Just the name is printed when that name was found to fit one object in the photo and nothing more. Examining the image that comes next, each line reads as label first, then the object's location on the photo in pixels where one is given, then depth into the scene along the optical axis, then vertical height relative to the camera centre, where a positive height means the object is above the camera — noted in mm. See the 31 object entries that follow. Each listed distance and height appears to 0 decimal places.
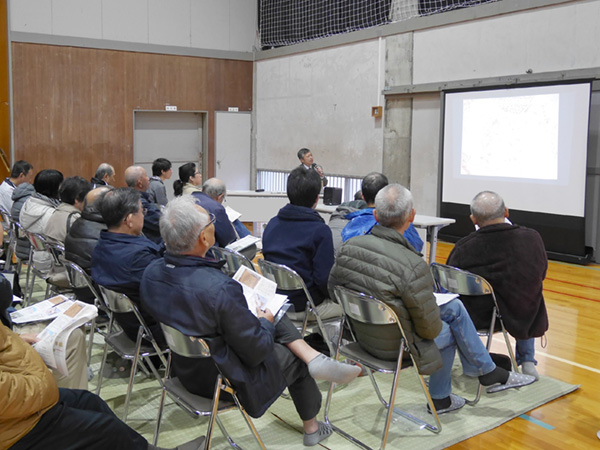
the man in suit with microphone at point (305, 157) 8664 +26
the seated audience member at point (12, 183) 6898 -329
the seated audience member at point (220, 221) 4652 -496
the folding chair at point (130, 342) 3051 -960
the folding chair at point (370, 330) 2824 -856
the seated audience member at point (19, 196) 6230 -430
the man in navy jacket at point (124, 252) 3139 -509
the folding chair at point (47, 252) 4367 -778
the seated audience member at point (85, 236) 3914 -522
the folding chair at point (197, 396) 2430 -1011
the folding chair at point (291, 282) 3398 -714
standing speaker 7219 -444
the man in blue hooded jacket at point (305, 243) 3580 -505
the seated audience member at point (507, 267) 3480 -616
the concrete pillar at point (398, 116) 9508 +718
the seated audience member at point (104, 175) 6832 -217
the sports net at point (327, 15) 9547 +2570
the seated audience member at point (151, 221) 4758 -506
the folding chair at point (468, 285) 3447 -726
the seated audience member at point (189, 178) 6056 -212
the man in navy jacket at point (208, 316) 2383 -638
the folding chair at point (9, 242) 5700 -853
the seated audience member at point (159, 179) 6980 -265
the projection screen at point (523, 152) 7258 +128
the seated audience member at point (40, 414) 1954 -906
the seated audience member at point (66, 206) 4664 -395
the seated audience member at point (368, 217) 4113 -400
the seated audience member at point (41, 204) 5391 -440
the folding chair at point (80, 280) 3525 -747
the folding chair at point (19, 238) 5656 -798
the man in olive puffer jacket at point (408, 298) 2830 -651
